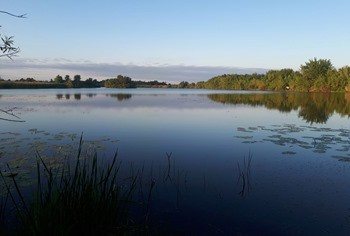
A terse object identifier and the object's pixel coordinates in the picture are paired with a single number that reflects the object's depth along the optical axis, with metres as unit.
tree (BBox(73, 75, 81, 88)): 147.38
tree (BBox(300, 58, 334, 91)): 109.50
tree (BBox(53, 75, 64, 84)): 152.00
